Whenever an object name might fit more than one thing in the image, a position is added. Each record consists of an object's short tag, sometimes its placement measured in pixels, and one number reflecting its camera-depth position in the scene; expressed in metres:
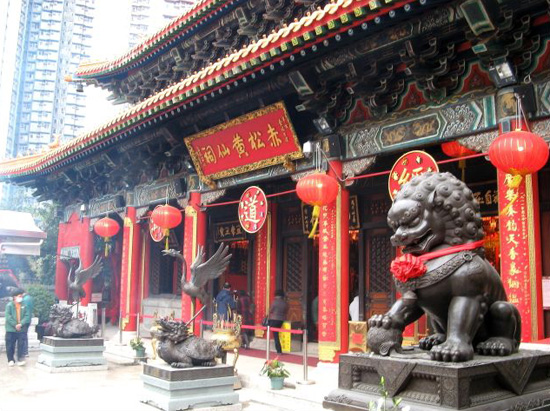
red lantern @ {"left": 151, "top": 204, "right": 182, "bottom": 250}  10.91
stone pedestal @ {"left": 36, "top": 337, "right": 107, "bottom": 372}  9.73
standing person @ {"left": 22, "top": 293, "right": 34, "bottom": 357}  10.59
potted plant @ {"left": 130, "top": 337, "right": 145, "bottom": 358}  10.82
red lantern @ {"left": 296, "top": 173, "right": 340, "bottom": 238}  7.54
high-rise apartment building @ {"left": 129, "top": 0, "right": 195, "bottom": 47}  56.16
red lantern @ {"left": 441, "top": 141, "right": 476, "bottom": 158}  7.43
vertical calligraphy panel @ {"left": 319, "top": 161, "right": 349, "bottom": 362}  7.93
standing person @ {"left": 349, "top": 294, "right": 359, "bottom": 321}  10.12
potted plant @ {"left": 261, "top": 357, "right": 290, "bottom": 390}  7.36
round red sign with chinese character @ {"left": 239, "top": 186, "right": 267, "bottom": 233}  9.05
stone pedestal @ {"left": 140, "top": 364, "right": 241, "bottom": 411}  6.57
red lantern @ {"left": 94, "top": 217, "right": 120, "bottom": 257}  13.31
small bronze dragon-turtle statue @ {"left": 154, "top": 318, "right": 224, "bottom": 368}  6.87
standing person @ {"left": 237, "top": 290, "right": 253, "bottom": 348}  12.03
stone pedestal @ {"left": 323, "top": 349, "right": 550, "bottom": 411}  2.64
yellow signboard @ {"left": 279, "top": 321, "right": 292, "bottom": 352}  10.82
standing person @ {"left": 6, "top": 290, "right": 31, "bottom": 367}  10.43
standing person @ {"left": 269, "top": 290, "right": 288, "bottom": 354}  10.77
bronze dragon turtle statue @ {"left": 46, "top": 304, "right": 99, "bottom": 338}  10.12
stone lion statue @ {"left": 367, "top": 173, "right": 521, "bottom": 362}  3.03
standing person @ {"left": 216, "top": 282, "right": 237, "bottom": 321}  11.30
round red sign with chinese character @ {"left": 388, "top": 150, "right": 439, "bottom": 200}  6.64
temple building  6.04
